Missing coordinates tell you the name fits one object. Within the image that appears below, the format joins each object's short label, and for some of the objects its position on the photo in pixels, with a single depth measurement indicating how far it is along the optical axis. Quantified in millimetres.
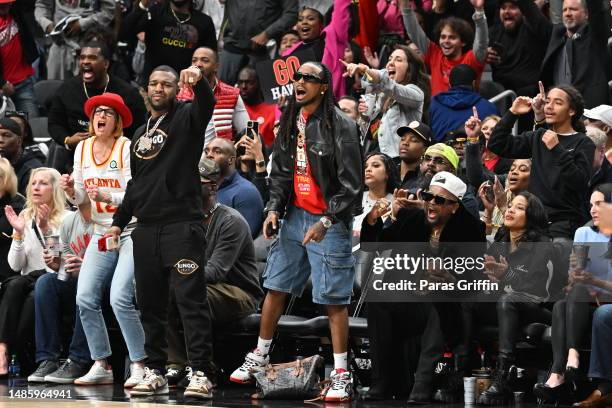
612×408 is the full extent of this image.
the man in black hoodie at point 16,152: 24937
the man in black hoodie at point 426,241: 18172
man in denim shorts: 18031
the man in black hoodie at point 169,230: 18250
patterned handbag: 18312
